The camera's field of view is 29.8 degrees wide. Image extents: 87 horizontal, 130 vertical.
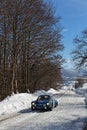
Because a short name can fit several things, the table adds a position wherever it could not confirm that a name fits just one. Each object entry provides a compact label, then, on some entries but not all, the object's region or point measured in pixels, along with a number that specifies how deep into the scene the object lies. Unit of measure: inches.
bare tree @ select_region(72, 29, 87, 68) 1326.5
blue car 581.6
